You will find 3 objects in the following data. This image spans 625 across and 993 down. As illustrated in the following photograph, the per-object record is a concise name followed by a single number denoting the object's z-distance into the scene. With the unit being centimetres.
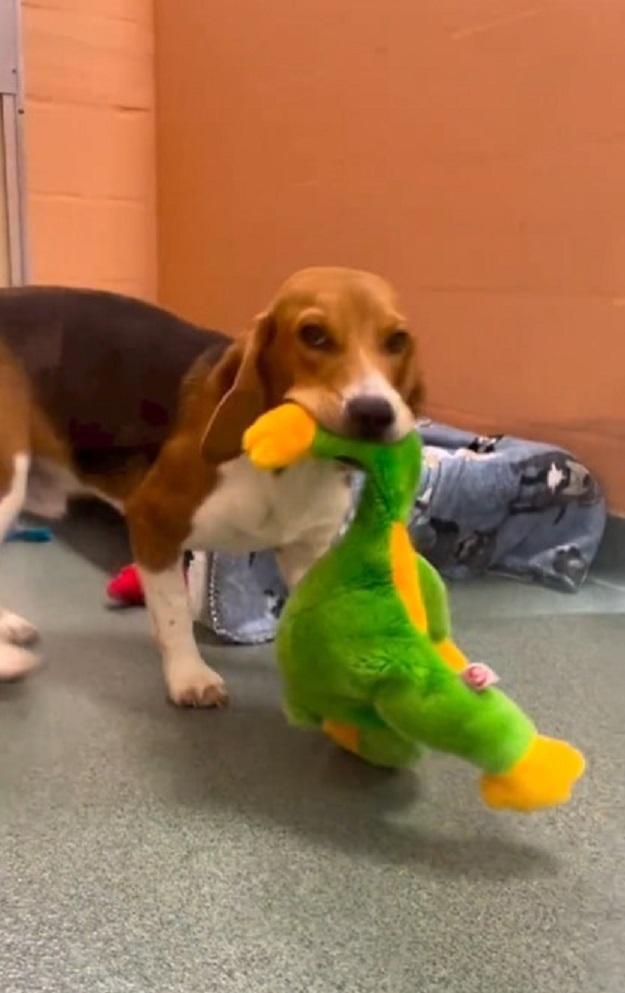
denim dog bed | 234
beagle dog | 142
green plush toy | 120
